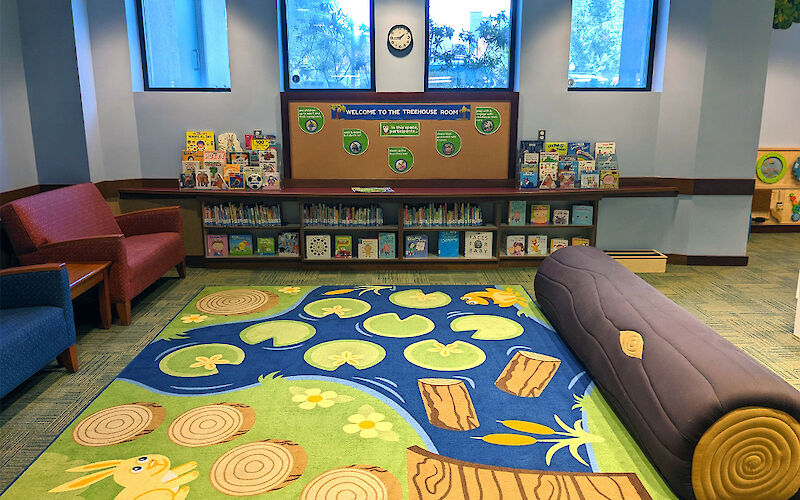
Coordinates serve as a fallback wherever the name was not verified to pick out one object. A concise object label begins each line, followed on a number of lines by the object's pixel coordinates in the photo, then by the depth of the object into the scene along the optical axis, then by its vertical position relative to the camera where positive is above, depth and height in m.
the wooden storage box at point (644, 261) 5.82 -1.24
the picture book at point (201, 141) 5.87 -0.05
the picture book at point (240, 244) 5.93 -1.08
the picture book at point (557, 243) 5.98 -1.09
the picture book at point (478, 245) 5.88 -1.09
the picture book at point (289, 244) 5.93 -1.08
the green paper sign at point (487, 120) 5.90 +0.15
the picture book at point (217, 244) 5.92 -1.09
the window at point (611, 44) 5.84 +0.91
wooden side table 3.84 -0.96
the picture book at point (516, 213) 5.90 -0.77
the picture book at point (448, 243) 5.90 -1.08
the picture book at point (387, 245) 5.89 -1.09
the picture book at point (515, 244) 5.95 -1.09
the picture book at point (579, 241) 6.00 -1.07
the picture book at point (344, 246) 5.91 -1.10
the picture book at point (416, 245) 5.91 -1.09
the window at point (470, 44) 5.85 +0.91
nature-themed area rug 2.58 -1.47
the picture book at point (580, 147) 5.93 -0.12
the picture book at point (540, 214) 5.95 -0.79
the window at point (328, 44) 5.83 +0.91
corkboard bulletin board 5.88 -0.08
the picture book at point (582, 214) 5.95 -0.79
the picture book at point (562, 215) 5.96 -0.80
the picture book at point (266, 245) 5.93 -1.09
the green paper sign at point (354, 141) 5.93 -0.05
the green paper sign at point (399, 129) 5.93 +0.07
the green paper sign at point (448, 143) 5.95 -0.07
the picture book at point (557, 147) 5.94 -0.12
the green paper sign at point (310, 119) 5.88 +0.17
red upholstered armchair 4.17 -0.77
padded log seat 2.34 -1.13
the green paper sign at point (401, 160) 5.99 -0.25
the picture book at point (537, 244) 5.97 -1.10
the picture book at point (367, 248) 5.88 -1.12
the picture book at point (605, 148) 5.93 -0.13
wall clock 5.73 +0.94
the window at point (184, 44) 5.84 +0.92
